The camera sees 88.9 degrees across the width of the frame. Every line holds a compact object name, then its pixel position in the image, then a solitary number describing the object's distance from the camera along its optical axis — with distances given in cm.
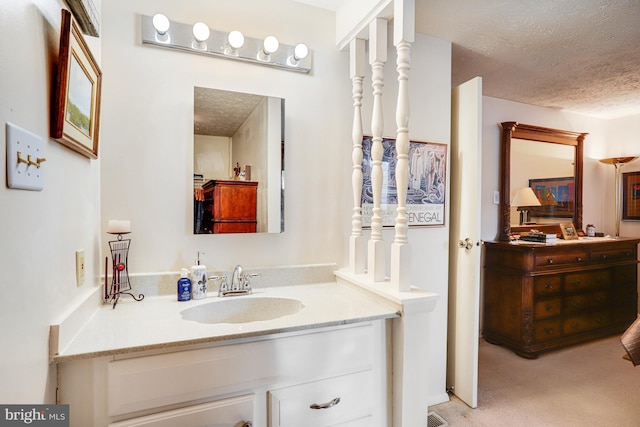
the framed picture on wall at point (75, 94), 89
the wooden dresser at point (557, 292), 277
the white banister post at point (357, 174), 166
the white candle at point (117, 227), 134
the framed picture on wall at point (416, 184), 194
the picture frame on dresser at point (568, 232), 332
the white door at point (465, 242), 207
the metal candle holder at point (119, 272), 140
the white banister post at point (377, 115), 154
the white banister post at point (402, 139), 135
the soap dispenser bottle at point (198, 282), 148
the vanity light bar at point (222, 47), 149
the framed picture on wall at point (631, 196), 377
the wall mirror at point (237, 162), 159
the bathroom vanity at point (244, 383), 96
